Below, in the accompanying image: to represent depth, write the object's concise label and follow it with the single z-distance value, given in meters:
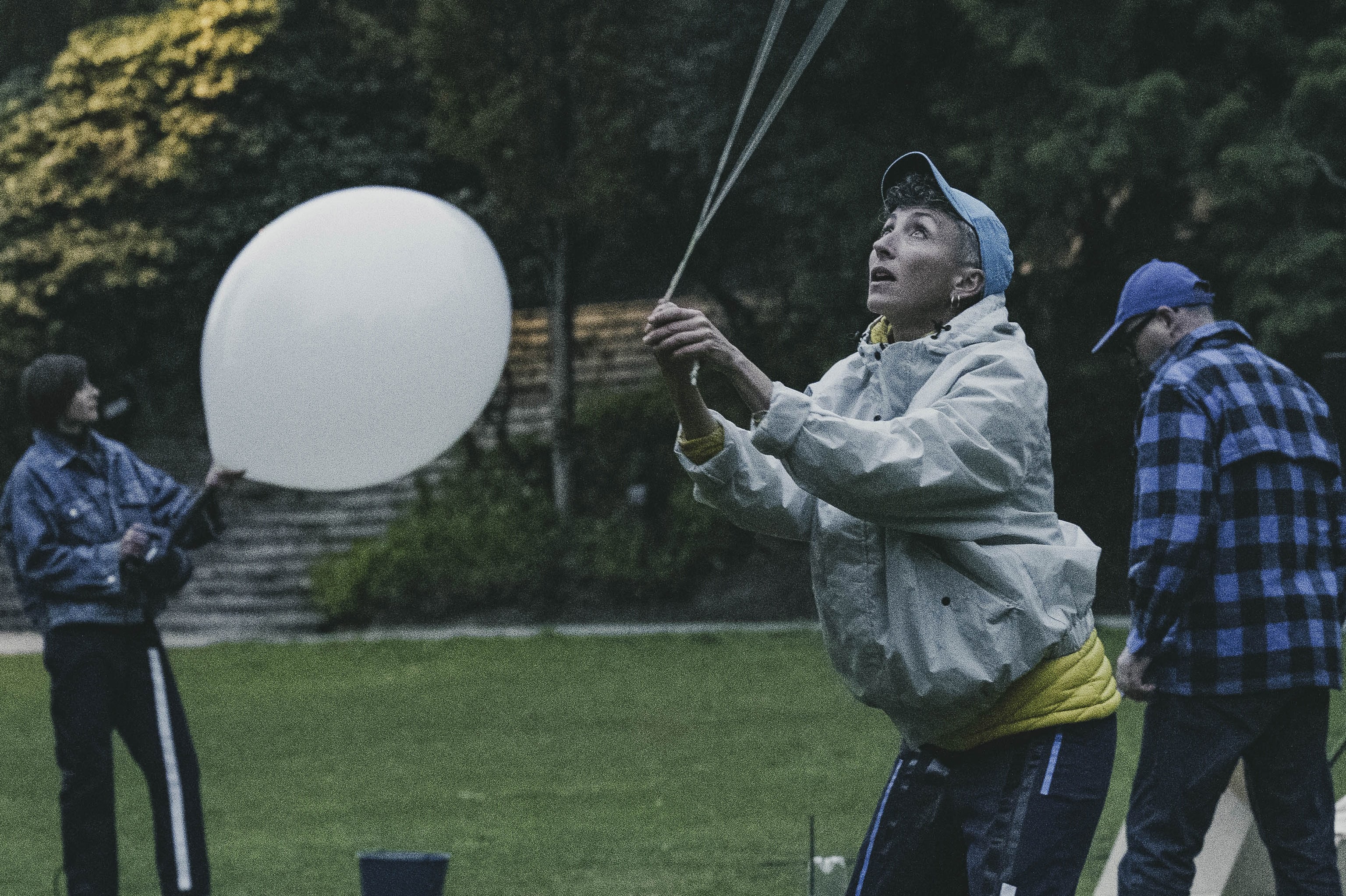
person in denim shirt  9.87
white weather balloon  9.05
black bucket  7.73
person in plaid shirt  7.26
